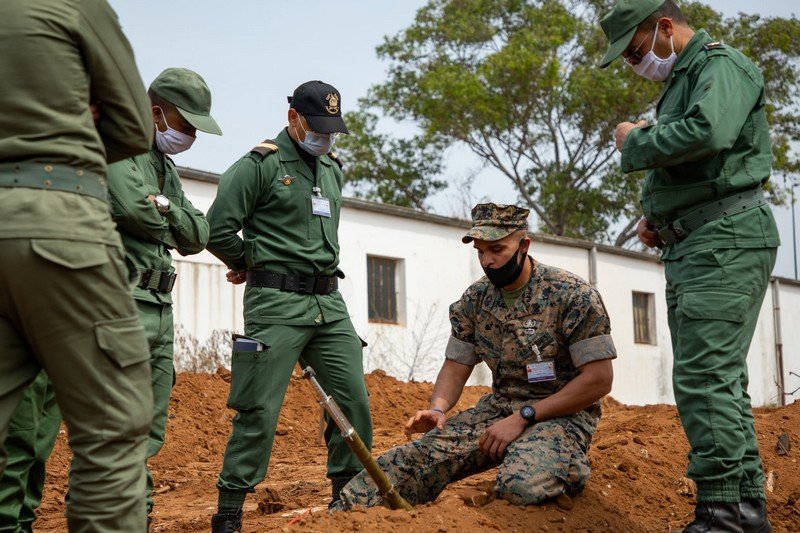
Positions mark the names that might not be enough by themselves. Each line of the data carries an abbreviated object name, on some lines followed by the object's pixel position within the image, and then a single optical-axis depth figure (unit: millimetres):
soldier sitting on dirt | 4844
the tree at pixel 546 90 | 29797
